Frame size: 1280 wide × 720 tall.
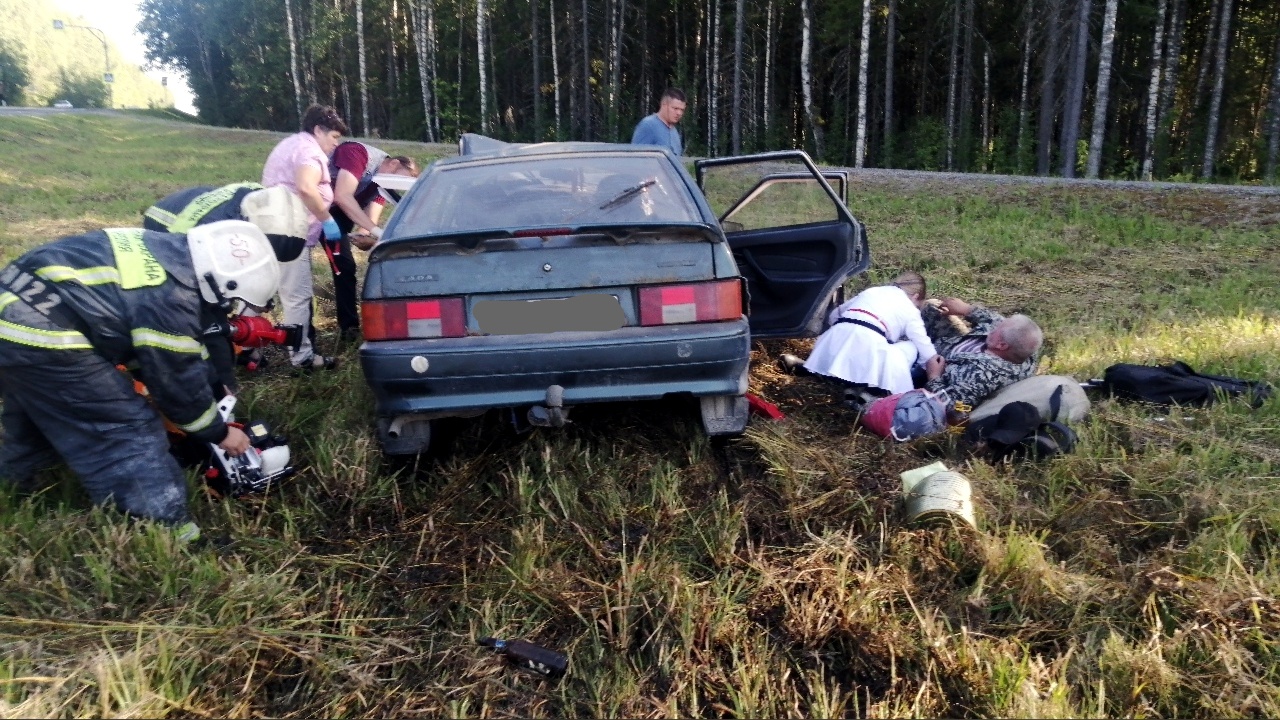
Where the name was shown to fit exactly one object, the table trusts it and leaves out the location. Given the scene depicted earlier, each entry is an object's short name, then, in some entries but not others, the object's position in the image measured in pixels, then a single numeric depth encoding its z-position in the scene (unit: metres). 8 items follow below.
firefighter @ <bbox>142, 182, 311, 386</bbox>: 3.63
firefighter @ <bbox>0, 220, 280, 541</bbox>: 2.82
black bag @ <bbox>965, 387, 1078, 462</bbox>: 3.41
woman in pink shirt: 4.91
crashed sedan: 3.06
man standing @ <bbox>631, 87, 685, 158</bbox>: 6.49
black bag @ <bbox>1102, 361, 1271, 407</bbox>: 4.00
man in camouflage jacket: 4.12
